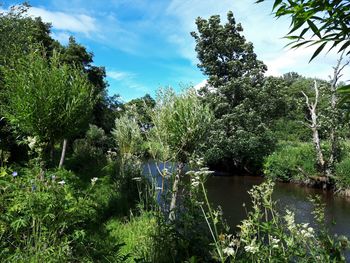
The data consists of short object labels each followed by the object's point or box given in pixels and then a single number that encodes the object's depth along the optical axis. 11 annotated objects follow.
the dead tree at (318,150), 17.48
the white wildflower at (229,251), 2.45
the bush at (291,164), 18.73
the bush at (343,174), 15.76
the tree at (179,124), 8.06
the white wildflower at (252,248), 2.56
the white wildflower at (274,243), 2.88
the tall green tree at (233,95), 21.84
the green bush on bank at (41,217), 3.20
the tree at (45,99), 7.01
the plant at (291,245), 2.76
